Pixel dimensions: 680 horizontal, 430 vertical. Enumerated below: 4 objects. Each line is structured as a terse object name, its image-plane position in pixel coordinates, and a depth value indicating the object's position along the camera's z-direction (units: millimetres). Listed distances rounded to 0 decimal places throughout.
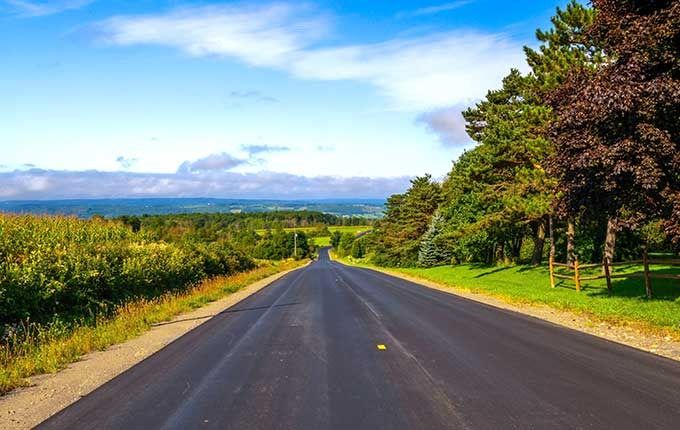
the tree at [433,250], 58812
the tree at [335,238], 188312
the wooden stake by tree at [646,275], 16750
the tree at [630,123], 12562
